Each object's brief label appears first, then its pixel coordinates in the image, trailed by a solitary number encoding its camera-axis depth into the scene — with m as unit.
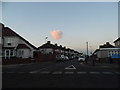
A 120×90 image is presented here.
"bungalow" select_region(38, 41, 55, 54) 45.70
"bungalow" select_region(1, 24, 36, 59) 22.08
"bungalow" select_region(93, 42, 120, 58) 28.77
